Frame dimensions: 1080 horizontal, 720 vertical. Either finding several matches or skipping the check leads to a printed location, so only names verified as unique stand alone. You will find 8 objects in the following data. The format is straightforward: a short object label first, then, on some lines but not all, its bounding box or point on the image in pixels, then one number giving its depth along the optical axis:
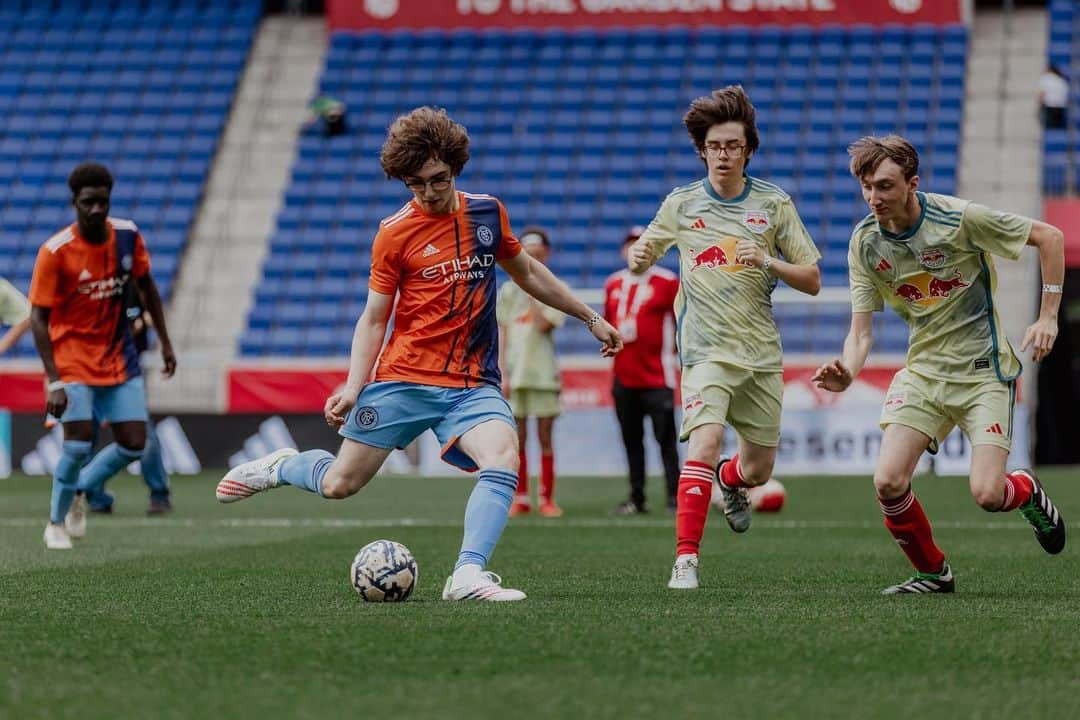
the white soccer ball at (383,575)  12.69
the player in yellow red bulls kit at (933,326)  13.07
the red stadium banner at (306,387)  37.53
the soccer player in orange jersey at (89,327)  18.16
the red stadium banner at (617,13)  52.94
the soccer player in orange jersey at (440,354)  12.85
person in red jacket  25.75
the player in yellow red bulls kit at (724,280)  14.41
